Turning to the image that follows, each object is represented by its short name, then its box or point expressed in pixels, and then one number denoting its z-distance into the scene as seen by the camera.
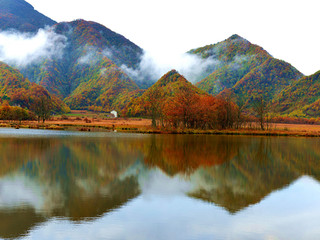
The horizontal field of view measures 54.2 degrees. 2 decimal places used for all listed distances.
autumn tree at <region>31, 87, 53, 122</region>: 128.73
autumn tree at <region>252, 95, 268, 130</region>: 94.62
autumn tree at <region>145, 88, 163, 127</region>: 96.31
